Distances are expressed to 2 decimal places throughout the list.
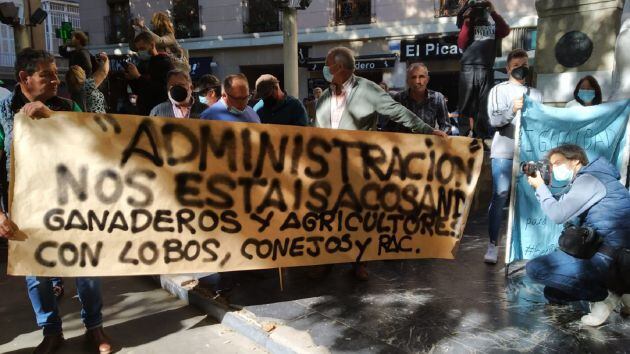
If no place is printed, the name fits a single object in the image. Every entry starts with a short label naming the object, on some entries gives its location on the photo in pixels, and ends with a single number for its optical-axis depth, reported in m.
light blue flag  4.14
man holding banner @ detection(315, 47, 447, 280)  4.18
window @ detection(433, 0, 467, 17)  16.03
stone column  6.07
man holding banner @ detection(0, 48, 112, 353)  2.98
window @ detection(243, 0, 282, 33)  19.28
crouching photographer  3.36
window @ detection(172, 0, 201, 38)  21.16
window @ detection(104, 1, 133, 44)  23.23
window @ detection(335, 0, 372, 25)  17.55
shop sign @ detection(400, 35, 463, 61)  15.98
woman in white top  4.67
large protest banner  2.98
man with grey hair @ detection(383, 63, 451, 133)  4.79
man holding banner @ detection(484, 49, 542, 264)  4.57
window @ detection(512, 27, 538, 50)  14.78
